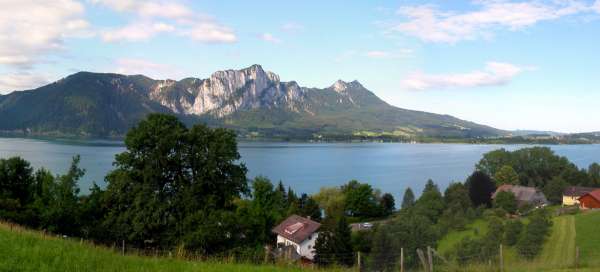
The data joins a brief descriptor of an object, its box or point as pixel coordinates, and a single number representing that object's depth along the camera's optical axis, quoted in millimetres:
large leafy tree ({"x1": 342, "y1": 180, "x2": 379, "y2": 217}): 57688
